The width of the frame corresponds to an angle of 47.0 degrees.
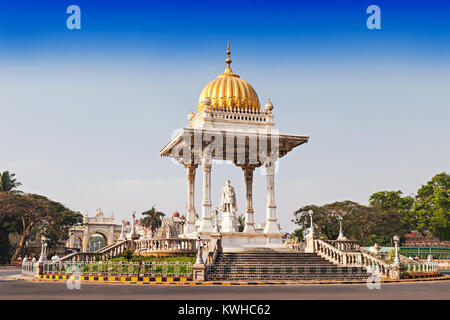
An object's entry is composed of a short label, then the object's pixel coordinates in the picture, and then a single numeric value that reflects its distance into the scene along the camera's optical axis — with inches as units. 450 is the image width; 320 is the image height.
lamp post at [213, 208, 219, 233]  1191.3
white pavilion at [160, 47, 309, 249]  1254.9
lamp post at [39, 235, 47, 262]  1151.6
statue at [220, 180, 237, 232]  1330.0
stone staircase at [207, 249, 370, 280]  1003.3
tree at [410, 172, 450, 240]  3043.8
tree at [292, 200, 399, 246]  2908.5
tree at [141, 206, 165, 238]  3494.1
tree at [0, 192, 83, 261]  2301.9
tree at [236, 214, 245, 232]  2846.5
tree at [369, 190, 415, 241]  3002.0
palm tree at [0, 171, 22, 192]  2706.7
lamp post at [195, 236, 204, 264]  972.4
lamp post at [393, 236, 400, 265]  1059.2
